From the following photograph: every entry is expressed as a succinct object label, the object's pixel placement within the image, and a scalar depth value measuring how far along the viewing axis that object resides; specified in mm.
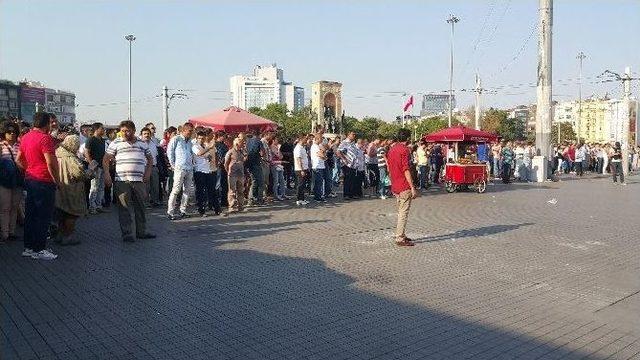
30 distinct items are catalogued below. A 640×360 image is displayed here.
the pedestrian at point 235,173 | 12453
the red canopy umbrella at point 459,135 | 18969
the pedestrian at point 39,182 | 7738
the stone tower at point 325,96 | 90688
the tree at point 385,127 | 89762
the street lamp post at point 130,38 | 53656
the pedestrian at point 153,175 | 12859
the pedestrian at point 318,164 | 14680
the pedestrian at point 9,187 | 8953
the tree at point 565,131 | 103362
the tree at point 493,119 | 87062
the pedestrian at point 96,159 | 11672
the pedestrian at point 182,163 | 11141
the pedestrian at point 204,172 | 11664
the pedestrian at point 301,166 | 14398
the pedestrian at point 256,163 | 13734
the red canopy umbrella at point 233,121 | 16750
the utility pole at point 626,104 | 28928
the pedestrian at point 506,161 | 22656
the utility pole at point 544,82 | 24297
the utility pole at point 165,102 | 39469
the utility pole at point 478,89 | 50831
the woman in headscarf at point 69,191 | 8578
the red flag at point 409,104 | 47906
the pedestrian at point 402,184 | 9195
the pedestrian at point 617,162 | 22762
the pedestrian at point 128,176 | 9039
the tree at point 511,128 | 88356
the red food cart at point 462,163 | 18078
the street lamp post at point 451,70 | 55531
